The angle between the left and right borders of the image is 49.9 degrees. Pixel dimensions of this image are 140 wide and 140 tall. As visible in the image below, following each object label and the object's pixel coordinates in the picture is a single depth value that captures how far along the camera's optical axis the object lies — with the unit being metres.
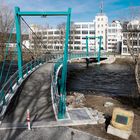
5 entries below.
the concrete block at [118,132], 7.48
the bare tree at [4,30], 37.01
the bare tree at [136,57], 11.51
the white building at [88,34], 60.19
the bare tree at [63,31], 58.23
